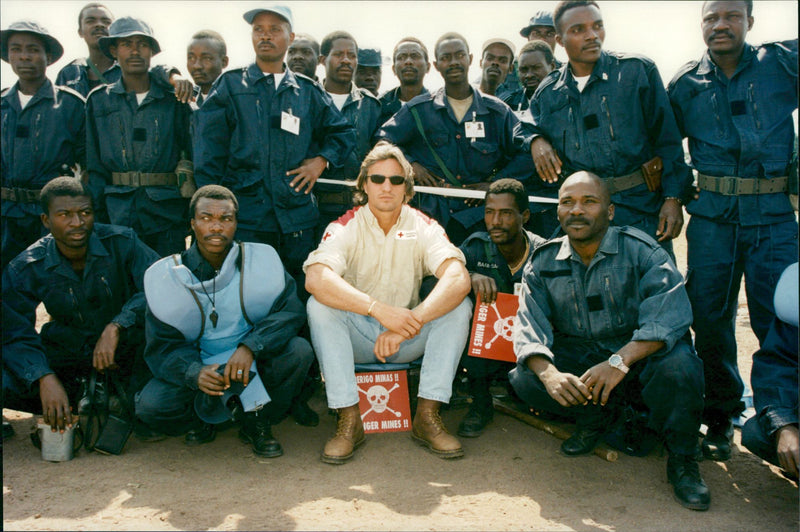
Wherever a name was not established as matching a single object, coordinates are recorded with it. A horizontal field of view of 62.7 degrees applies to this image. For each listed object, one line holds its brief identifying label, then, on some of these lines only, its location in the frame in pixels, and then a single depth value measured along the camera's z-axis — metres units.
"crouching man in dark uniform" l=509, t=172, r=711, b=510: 3.50
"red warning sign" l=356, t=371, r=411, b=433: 4.11
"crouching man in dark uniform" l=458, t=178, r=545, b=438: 4.54
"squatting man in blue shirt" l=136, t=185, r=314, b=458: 3.90
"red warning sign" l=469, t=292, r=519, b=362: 4.24
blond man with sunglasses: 3.95
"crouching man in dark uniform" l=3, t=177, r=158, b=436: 4.22
